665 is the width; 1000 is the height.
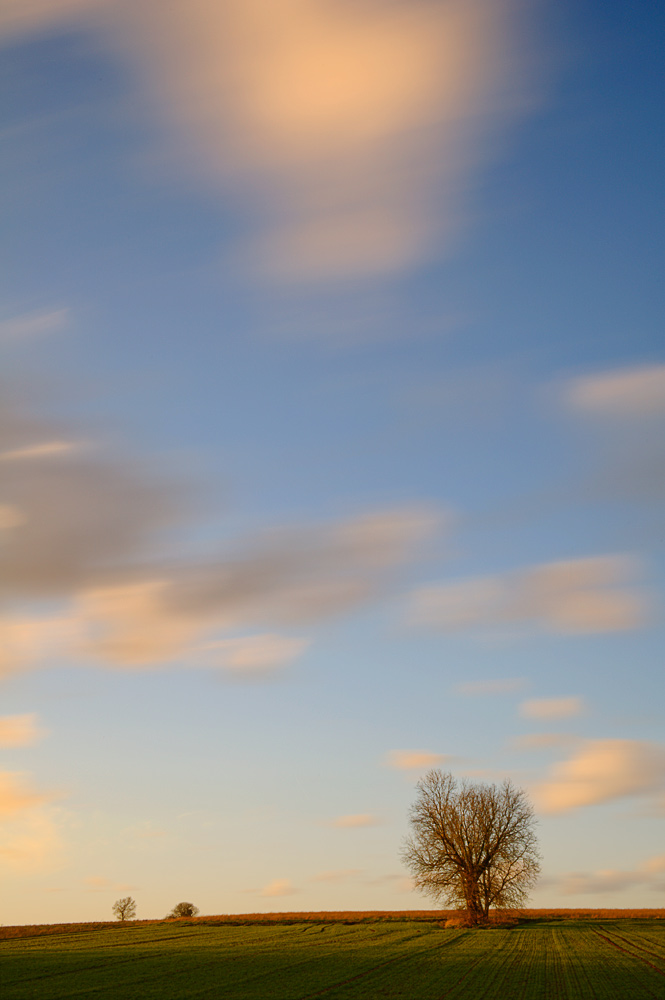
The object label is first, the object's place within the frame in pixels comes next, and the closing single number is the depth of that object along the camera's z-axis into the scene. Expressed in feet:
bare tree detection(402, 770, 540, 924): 264.31
